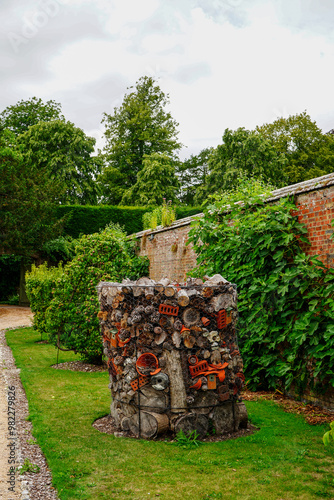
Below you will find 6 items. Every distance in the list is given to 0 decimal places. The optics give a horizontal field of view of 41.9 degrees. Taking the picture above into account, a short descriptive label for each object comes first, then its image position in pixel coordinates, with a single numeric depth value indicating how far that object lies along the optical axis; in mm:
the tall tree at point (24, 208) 19156
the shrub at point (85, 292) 8602
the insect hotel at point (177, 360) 4562
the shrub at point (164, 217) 11367
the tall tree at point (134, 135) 33781
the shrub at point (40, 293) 11711
